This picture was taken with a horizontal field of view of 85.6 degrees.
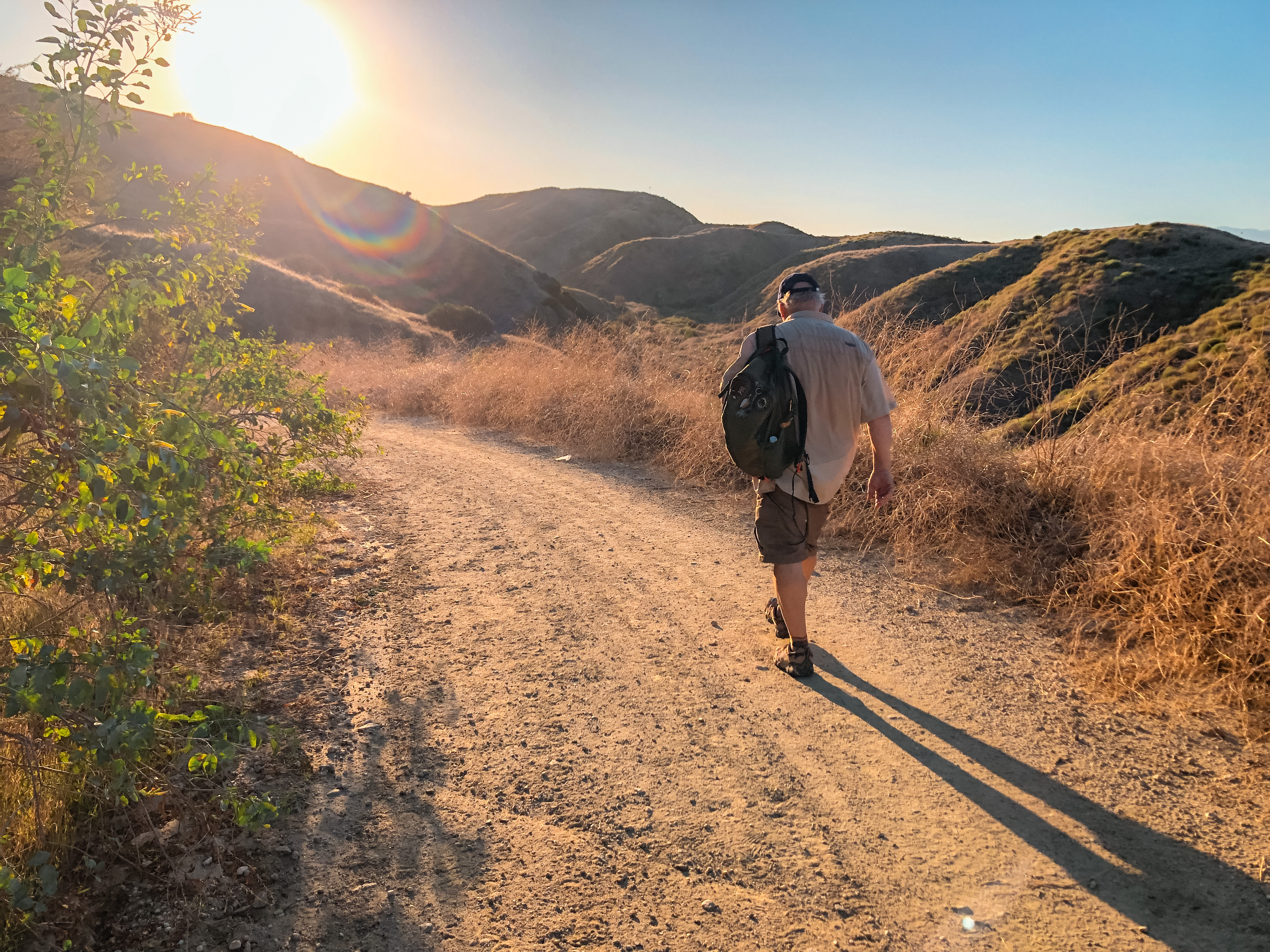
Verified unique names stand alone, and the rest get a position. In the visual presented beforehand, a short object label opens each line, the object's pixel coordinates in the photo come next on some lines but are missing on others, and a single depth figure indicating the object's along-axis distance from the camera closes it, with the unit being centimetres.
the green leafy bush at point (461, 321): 3722
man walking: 336
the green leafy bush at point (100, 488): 152
